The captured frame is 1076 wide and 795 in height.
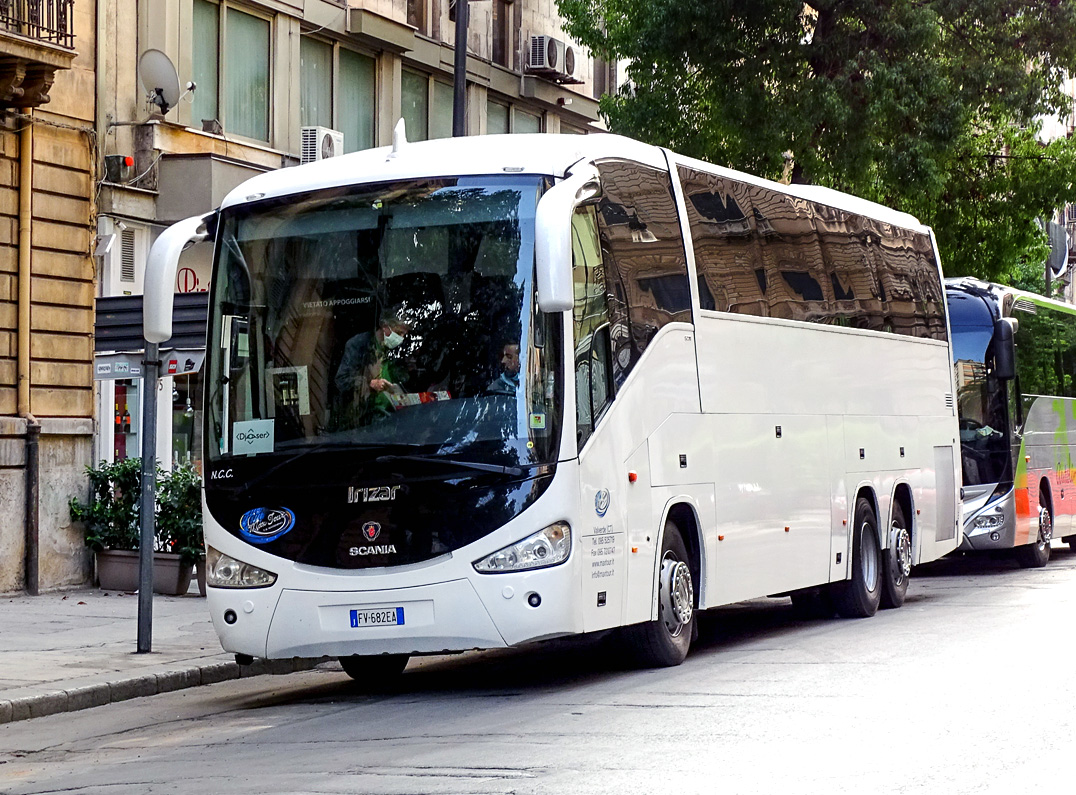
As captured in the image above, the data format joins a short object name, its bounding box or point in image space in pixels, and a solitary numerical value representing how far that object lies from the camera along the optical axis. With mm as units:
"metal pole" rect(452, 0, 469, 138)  19328
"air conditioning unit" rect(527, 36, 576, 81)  30484
